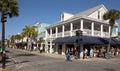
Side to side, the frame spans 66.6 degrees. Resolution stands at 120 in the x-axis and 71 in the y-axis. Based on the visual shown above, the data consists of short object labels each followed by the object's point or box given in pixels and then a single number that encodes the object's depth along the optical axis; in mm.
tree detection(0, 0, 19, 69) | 11471
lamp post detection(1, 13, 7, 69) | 7651
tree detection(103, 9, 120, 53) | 13212
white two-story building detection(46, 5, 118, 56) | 14659
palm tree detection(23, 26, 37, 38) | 28961
